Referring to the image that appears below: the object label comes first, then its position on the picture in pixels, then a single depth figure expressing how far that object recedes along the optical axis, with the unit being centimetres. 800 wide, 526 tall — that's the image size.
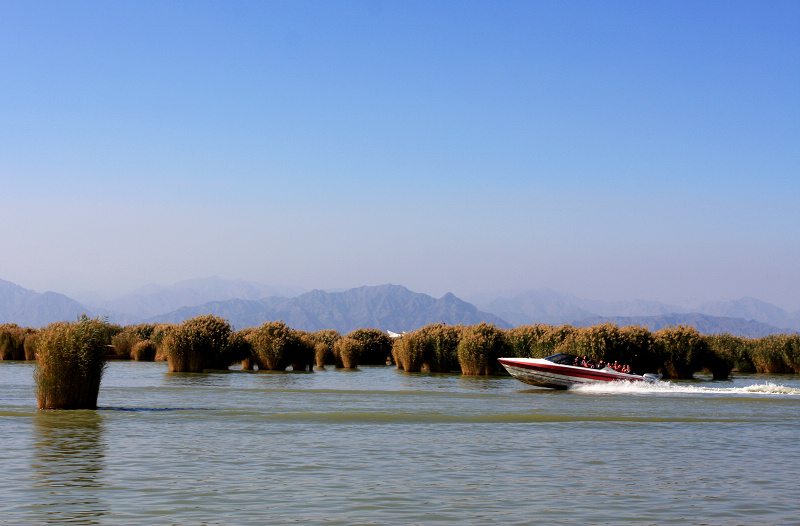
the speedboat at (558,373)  3678
